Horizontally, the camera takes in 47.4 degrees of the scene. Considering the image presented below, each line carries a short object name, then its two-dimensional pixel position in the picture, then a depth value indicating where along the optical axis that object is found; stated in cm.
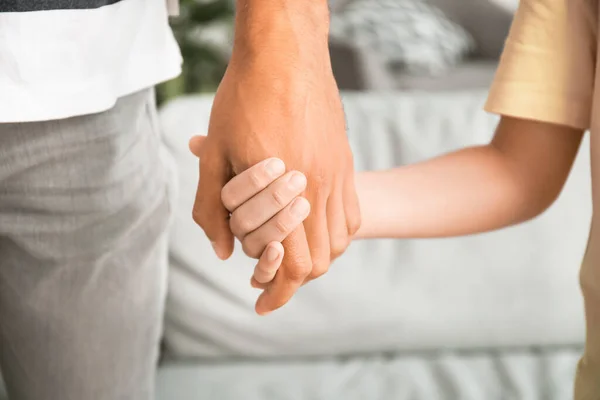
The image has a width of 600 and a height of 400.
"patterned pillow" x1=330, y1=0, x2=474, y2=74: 282
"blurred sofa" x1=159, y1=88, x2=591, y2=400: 124
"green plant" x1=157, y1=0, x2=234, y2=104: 238
